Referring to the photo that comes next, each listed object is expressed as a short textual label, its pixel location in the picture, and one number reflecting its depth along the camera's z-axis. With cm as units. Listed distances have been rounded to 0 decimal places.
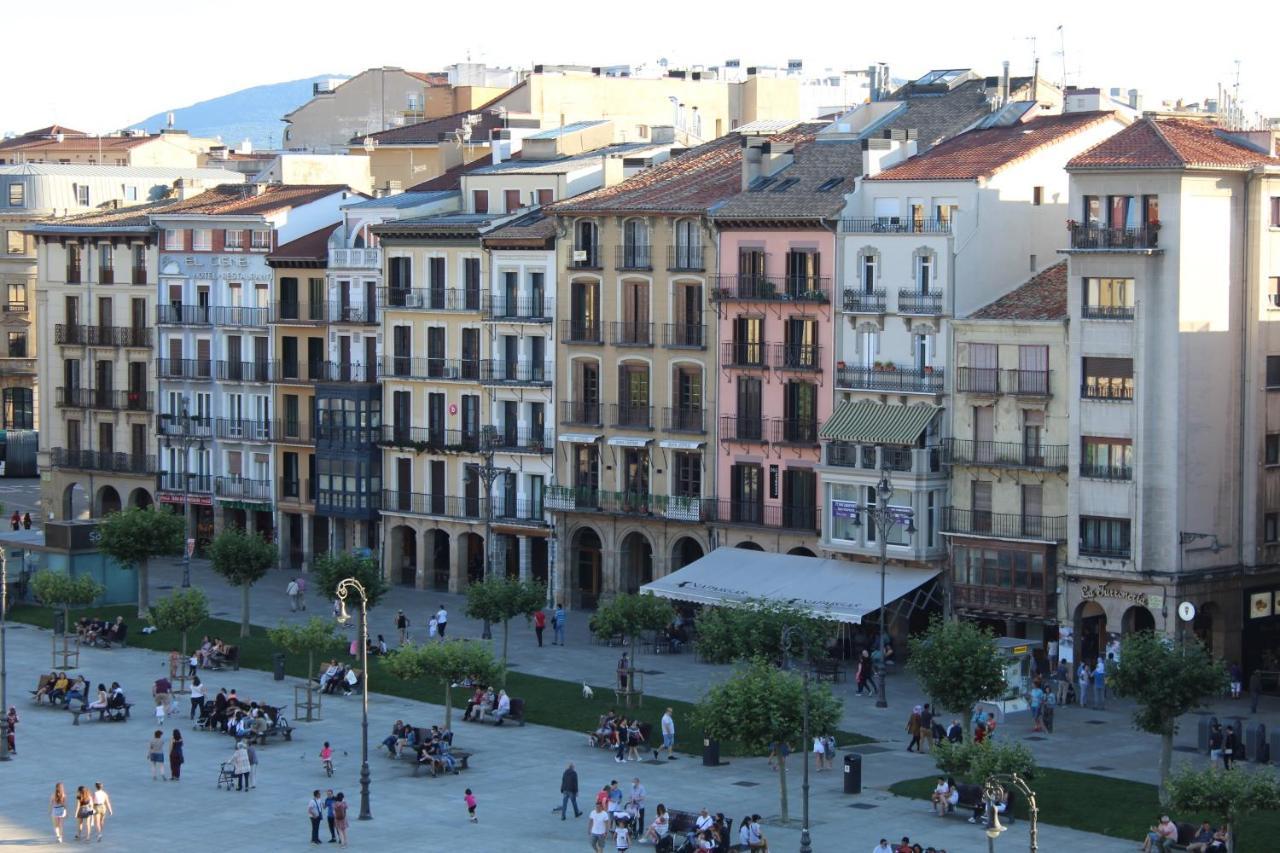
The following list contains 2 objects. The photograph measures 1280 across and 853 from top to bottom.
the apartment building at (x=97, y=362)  12350
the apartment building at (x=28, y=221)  15100
